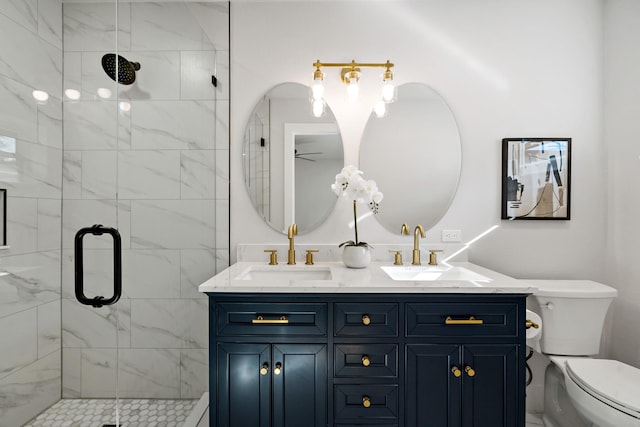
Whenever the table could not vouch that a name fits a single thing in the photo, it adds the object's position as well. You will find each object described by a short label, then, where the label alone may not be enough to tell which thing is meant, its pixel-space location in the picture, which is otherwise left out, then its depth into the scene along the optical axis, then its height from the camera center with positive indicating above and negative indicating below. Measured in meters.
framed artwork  2.20 +0.25
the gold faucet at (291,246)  2.12 -0.22
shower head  1.13 +0.48
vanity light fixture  2.11 +0.79
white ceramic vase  1.99 -0.26
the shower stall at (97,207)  0.86 +0.01
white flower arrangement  1.98 +0.13
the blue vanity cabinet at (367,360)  1.57 -0.67
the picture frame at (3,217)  0.81 -0.02
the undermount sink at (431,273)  1.84 -0.34
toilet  1.62 -0.75
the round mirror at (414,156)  2.22 +0.35
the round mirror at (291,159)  2.21 +0.32
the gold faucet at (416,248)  2.12 -0.22
